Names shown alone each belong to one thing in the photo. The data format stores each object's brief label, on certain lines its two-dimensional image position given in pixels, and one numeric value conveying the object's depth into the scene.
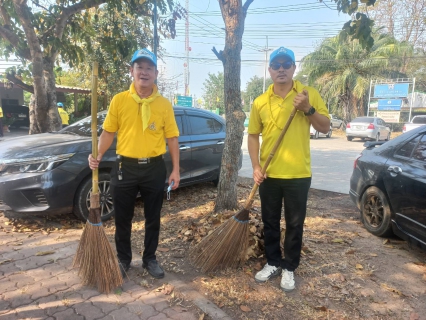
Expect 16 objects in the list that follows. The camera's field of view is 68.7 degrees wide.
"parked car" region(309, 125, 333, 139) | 20.09
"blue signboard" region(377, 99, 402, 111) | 23.88
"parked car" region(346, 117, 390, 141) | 18.15
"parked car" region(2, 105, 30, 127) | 18.20
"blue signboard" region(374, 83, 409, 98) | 23.25
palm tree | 24.16
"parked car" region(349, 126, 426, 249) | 3.15
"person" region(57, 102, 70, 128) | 10.63
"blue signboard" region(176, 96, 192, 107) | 26.16
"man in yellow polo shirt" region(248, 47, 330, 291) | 2.49
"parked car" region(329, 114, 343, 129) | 26.89
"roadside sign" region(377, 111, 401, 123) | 23.98
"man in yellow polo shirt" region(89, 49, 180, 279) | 2.59
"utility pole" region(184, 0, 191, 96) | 26.86
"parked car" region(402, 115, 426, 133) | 15.88
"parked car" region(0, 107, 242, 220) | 3.59
